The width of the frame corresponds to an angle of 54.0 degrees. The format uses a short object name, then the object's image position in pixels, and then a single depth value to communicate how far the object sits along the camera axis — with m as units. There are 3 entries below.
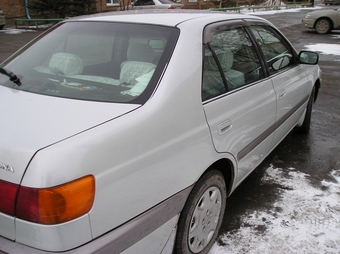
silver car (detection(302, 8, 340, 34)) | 15.34
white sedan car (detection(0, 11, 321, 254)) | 1.39
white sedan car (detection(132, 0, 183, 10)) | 18.44
